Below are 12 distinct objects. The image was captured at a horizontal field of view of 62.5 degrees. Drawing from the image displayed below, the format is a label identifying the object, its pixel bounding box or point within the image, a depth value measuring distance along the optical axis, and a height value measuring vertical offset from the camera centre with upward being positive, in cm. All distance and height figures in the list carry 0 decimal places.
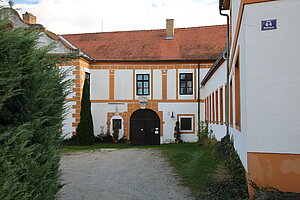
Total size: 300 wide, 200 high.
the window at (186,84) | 1803 +222
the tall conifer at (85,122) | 1641 -53
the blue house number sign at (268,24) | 409 +150
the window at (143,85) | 1821 +215
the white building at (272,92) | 396 +37
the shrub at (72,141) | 1686 -184
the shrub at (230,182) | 472 -142
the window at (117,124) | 1791 -72
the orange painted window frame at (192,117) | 1794 -34
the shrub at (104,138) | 1775 -172
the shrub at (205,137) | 1272 -135
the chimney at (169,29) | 1984 +689
